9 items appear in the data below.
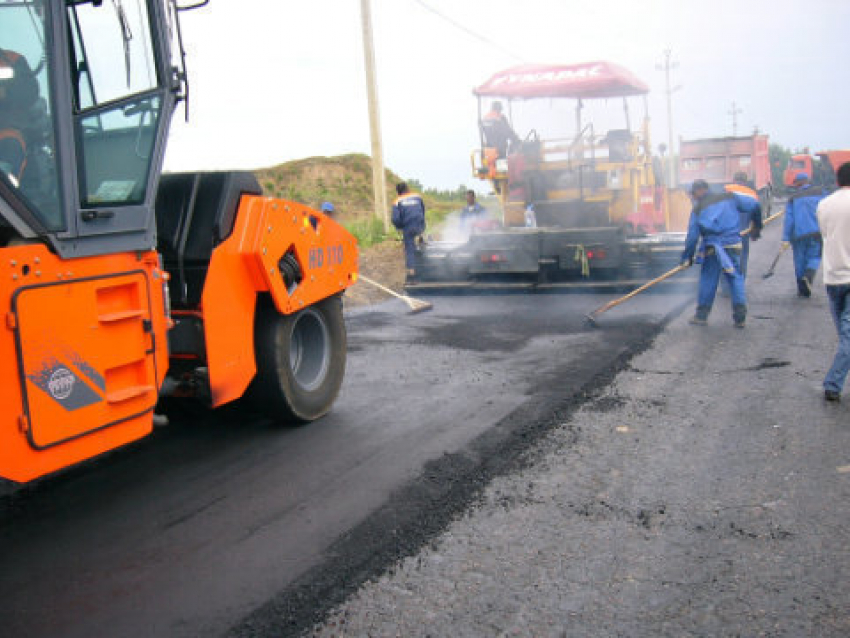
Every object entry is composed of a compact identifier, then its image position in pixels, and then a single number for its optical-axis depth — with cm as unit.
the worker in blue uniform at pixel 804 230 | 1040
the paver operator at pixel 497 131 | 1432
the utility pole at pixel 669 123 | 3036
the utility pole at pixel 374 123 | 1767
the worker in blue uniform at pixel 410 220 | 1316
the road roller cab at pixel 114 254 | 317
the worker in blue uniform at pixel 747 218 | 984
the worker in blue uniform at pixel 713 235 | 876
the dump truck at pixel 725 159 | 2634
